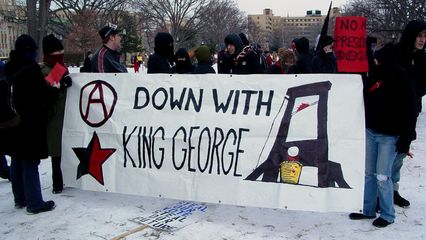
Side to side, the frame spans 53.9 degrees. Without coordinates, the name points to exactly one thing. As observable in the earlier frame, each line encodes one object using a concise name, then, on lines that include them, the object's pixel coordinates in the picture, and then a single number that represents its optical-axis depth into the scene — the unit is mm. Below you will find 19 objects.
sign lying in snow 4188
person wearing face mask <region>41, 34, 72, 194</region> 4839
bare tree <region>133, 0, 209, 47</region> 55812
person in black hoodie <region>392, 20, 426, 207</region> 4215
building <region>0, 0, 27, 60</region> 79338
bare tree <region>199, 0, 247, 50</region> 58875
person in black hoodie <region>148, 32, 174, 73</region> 5629
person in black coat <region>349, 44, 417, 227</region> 3848
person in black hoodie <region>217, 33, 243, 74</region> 6547
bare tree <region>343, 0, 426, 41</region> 19683
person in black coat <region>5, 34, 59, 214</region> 4297
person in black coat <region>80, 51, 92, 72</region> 7694
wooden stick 3911
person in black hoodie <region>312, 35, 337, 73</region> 6000
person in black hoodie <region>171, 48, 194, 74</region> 6375
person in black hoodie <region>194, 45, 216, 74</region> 5801
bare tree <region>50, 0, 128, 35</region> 45531
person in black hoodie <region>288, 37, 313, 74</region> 6039
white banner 4004
